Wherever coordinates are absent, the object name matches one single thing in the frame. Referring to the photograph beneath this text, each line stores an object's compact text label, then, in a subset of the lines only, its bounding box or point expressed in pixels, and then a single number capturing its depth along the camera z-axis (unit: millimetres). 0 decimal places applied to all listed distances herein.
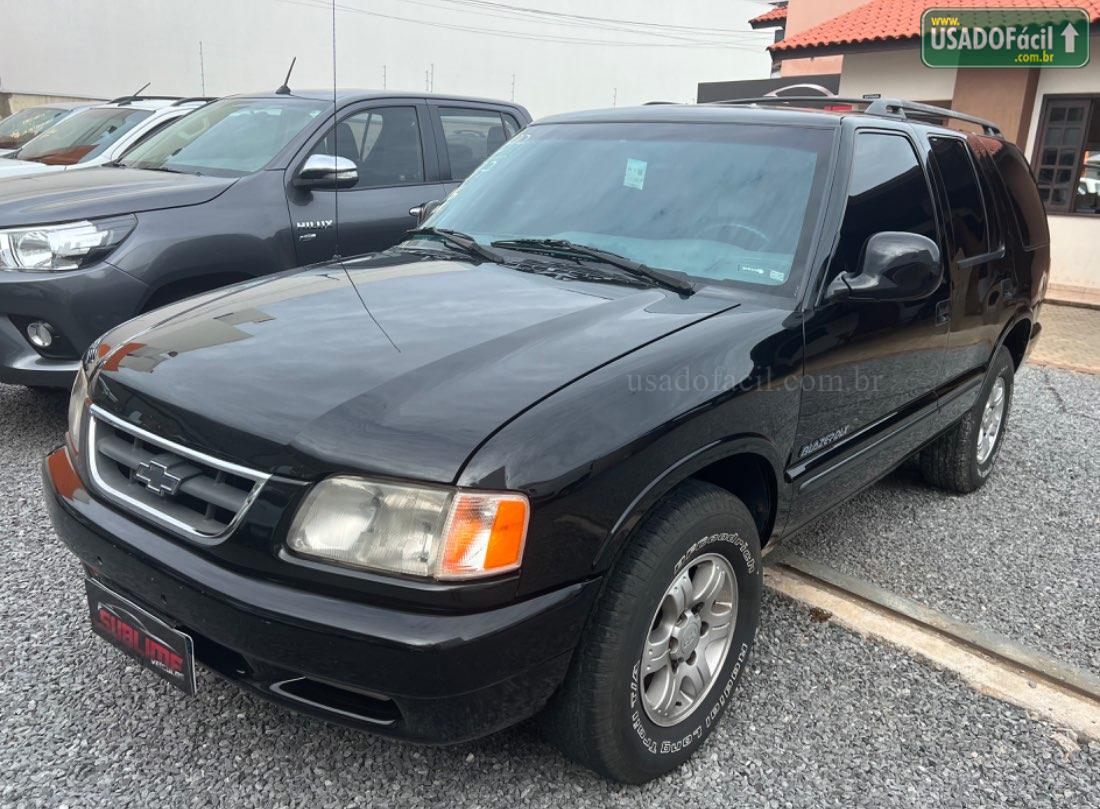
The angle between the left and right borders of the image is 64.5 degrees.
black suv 1848
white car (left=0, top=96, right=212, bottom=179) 8086
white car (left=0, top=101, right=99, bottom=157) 11148
